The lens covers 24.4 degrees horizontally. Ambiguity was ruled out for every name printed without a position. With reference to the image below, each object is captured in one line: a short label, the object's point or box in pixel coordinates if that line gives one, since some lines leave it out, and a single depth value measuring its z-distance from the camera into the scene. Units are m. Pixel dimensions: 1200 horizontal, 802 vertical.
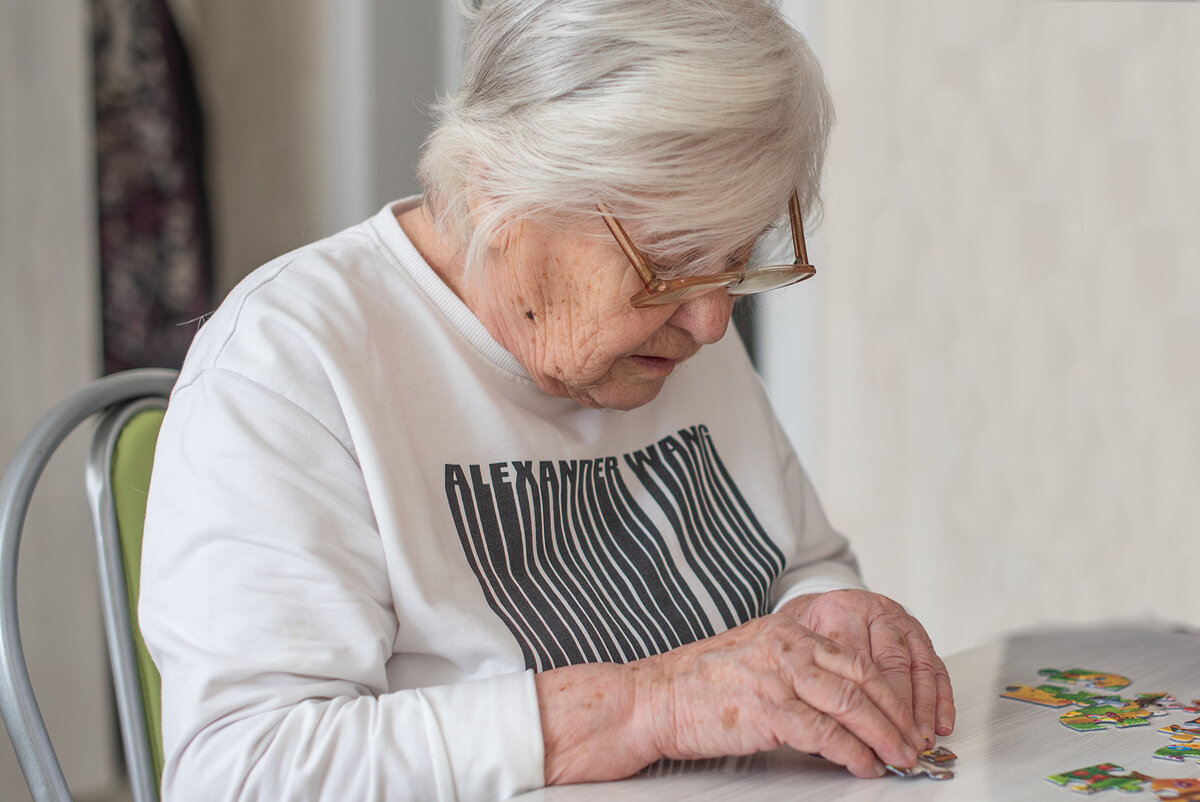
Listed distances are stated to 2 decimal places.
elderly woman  1.73
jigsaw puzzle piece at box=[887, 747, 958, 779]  1.73
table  1.70
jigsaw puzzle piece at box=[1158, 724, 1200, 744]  1.79
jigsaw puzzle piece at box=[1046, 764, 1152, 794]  1.70
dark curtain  3.65
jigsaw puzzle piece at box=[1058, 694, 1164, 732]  1.83
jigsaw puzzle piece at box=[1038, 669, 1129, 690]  1.94
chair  1.91
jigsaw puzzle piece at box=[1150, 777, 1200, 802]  1.69
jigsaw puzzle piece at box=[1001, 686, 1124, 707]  1.89
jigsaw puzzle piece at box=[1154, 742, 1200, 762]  1.76
